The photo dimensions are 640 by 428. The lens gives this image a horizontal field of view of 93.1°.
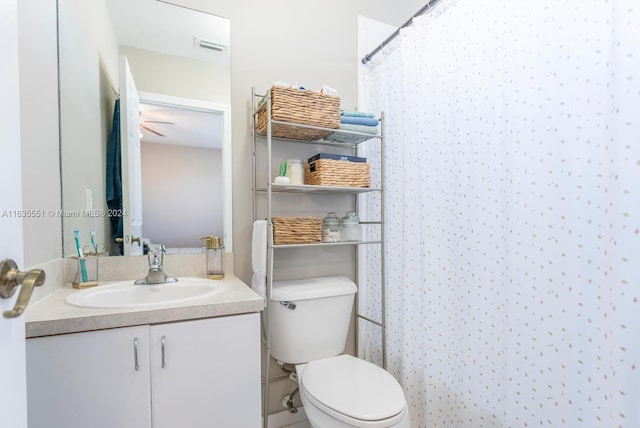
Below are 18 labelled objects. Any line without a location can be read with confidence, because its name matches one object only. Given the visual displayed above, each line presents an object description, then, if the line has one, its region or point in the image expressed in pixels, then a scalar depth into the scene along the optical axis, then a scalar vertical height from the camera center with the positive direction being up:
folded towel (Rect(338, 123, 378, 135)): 1.55 +0.41
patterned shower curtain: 0.75 -0.03
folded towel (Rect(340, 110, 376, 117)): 1.56 +0.48
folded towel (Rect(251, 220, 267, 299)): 1.38 -0.23
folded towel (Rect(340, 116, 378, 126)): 1.55 +0.45
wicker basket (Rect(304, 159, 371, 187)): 1.50 +0.18
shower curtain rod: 1.34 +0.89
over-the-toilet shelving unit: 1.37 +0.09
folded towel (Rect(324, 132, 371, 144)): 1.63 +0.39
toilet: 1.08 -0.71
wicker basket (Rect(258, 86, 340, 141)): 1.38 +0.46
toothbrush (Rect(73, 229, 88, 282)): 1.20 -0.21
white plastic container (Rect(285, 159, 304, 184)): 1.55 +0.19
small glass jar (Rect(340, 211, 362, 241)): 1.64 -0.11
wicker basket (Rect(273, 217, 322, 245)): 1.42 -0.11
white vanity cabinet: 0.83 -0.51
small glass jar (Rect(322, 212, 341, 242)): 1.56 -0.11
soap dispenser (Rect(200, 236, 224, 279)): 1.43 -0.23
